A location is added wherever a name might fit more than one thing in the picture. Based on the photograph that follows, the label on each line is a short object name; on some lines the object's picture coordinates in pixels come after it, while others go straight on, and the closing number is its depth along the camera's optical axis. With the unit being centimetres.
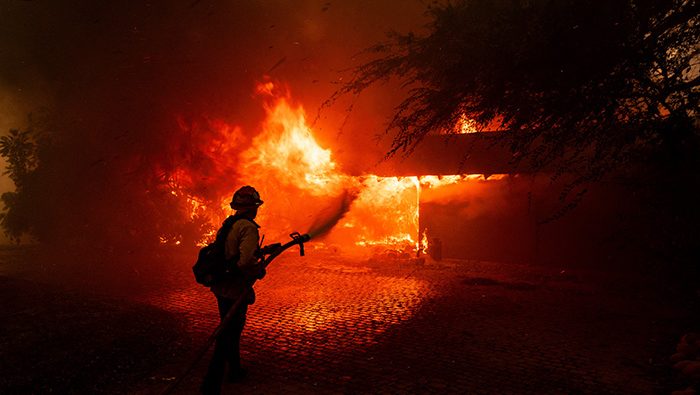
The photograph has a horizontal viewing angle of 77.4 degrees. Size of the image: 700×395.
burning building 1489
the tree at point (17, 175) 1797
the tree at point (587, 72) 666
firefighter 465
